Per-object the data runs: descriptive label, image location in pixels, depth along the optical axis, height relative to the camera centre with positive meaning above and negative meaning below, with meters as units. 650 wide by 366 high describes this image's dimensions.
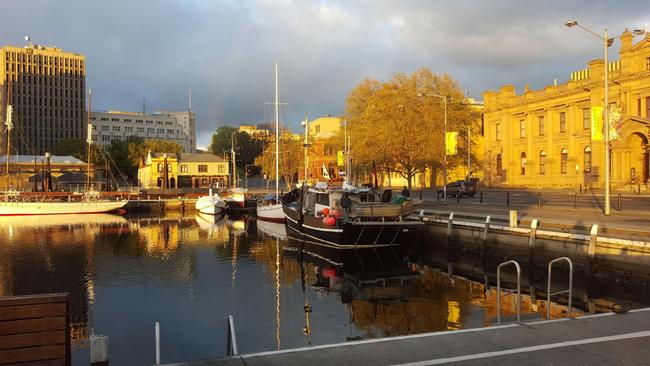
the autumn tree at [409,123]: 54.00 +6.06
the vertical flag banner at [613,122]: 33.10 +3.78
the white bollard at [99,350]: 7.97 -2.55
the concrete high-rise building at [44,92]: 179.75 +32.38
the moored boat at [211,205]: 70.75 -3.23
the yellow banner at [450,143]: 45.62 +3.14
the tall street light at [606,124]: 29.38 +3.09
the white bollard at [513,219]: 26.11 -2.05
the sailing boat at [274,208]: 56.31 -3.03
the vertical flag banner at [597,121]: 34.25 +3.67
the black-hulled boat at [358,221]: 30.53 -2.47
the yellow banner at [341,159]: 62.35 +2.51
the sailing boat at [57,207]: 71.50 -3.31
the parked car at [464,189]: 57.81 -1.13
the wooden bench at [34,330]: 7.48 -2.13
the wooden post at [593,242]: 20.84 -2.58
